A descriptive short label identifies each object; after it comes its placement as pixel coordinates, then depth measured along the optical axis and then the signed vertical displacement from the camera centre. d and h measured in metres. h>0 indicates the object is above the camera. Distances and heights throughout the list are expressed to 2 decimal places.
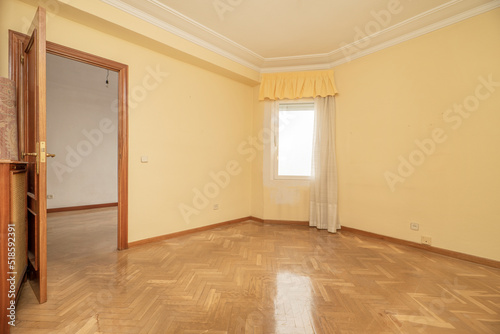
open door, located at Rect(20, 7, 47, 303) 1.69 +0.07
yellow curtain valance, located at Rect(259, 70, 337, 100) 3.90 +1.30
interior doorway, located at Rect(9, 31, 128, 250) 2.85 +0.09
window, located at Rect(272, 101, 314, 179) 4.17 +0.38
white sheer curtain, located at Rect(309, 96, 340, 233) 3.80 -0.15
